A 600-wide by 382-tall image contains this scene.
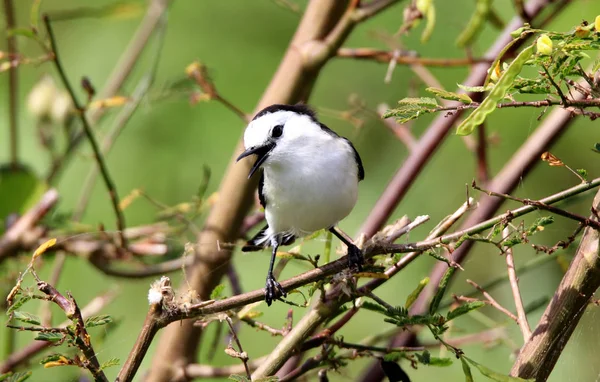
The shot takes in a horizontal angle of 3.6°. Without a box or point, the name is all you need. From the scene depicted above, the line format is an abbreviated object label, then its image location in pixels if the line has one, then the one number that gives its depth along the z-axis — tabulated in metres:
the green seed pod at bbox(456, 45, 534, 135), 3.40
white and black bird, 3.67
